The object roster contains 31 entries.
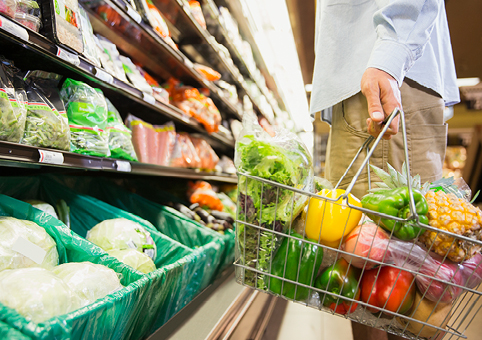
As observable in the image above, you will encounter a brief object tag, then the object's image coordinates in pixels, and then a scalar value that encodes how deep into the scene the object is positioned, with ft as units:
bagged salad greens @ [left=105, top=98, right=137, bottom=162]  5.65
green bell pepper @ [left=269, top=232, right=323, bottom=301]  2.97
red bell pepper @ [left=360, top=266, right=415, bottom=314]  2.72
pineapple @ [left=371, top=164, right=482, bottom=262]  2.58
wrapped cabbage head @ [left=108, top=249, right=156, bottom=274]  4.54
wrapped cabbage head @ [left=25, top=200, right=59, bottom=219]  4.75
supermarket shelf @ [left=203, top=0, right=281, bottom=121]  9.41
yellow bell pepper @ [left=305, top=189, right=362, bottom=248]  2.89
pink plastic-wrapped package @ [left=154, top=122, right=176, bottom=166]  7.48
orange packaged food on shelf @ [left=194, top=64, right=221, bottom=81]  9.50
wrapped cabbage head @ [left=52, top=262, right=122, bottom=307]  3.37
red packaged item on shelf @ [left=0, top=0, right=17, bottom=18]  3.45
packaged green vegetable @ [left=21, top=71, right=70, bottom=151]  3.95
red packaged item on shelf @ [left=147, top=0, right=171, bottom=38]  7.07
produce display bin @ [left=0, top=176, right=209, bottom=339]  4.81
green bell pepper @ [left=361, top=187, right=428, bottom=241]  2.63
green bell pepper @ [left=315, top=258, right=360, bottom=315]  2.85
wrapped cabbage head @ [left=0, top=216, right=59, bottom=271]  3.40
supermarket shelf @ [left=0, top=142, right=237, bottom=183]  3.43
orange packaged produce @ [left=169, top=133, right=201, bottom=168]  8.08
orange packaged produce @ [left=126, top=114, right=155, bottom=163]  6.73
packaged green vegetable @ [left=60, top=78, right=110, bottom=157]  4.83
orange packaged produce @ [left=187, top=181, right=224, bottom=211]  9.39
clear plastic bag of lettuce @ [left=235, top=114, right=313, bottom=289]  2.95
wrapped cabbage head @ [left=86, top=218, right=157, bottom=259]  4.95
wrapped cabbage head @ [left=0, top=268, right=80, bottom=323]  2.69
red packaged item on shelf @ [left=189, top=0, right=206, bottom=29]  9.04
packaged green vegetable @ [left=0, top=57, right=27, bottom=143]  3.43
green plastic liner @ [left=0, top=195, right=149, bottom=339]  2.39
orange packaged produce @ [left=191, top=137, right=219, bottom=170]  9.64
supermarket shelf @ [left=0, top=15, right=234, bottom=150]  3.57
